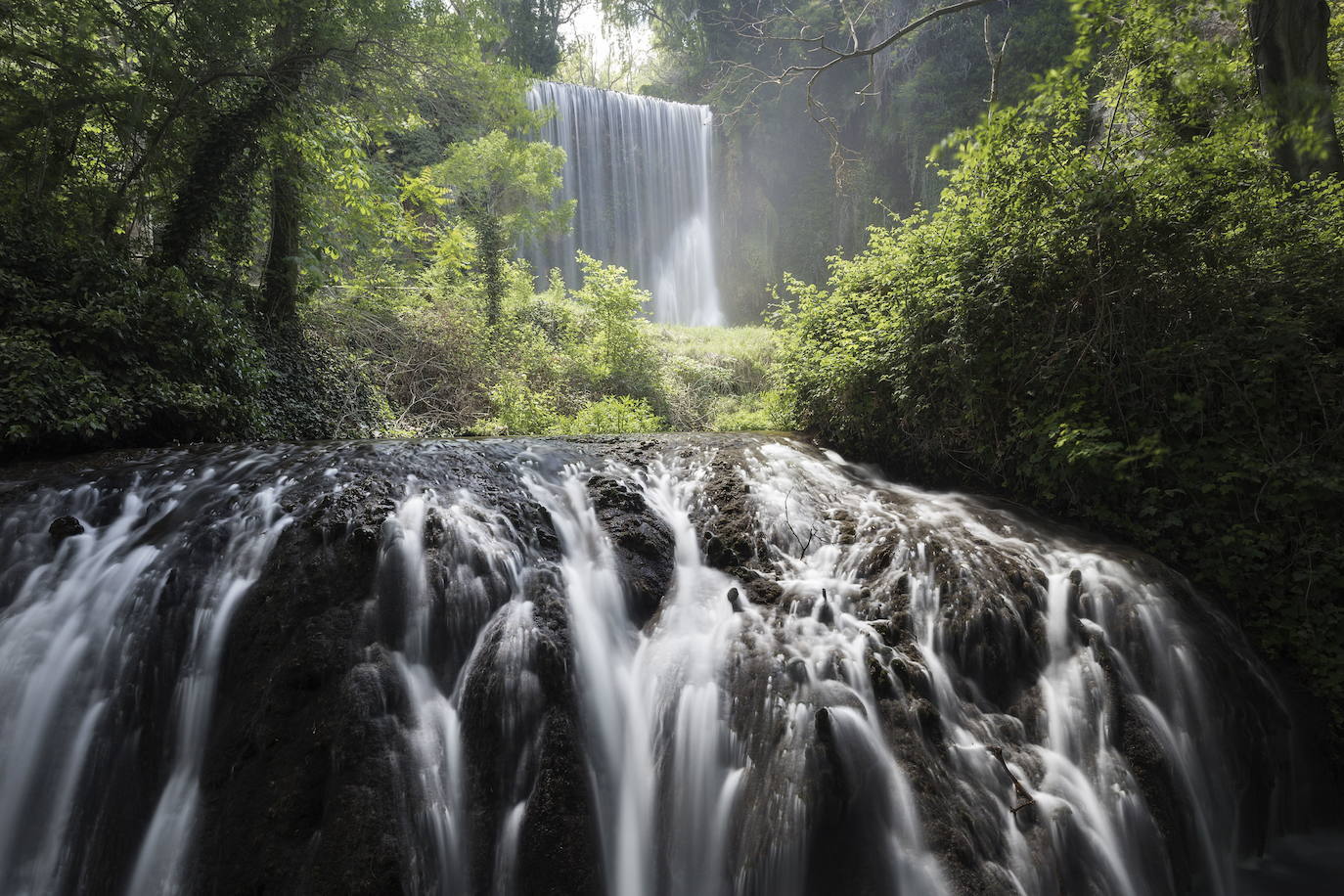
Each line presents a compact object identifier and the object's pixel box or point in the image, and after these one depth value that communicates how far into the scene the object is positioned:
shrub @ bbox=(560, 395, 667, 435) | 10.19
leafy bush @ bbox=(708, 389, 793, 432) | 8.26
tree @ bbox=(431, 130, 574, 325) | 14.59
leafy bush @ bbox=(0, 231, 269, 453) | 4.68
